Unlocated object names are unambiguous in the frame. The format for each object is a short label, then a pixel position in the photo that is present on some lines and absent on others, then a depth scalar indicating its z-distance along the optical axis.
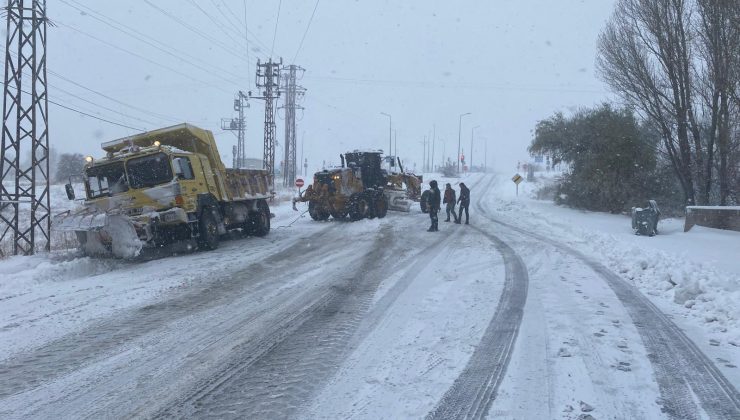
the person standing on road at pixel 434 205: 17.95
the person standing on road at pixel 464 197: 20.67
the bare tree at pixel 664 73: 22.83
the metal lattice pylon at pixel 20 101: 14.35
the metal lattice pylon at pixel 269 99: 36.97
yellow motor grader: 22.06
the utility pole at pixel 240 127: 51.69
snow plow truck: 11.70
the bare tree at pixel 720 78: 19.88
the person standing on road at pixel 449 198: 20.89
